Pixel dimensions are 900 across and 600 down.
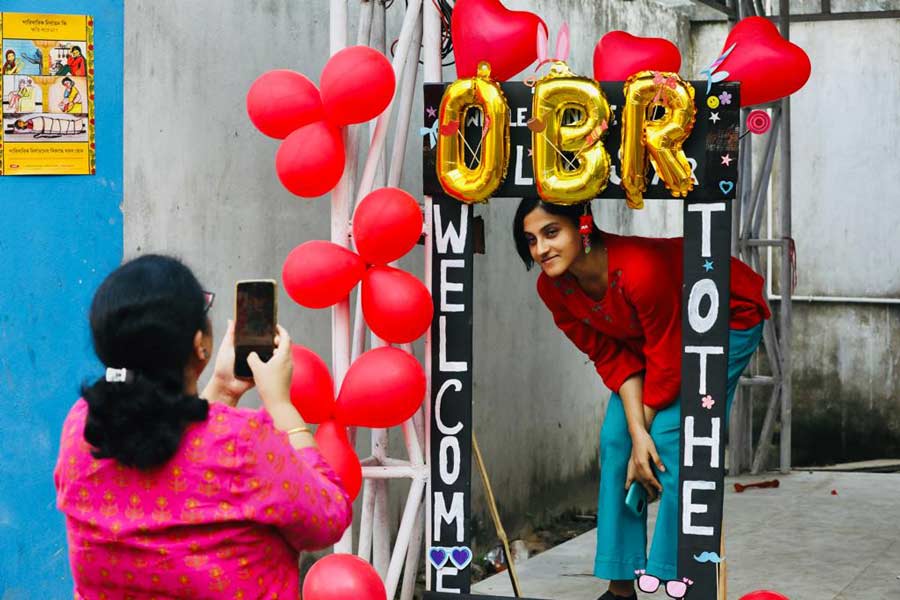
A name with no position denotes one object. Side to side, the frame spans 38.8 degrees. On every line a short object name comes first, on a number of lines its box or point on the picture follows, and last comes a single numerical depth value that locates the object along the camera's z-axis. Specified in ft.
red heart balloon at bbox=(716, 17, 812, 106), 11.85
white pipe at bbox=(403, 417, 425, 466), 12.85
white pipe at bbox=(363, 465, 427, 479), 12.94
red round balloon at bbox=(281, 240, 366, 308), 11.91
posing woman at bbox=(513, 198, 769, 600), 12.44
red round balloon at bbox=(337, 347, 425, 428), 11.80
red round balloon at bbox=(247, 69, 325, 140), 12.07
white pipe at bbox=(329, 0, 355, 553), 12.57
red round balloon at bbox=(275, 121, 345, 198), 11.95
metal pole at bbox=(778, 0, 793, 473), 24.11
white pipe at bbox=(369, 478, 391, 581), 13.52
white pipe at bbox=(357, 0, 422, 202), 12.57
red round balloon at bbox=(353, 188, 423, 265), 11.86
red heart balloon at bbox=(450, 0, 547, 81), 12.16
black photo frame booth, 11.60
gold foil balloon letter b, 11.66
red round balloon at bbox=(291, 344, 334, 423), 11.66
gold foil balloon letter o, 11.96
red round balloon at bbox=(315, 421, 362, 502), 11.78
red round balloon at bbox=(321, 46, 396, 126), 11.76
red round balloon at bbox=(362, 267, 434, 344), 11.91
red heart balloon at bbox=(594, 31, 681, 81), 11.98
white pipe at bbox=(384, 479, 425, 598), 12.95
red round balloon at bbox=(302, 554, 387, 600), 11.28
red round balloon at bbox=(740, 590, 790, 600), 11.80
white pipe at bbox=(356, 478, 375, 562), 13.55
